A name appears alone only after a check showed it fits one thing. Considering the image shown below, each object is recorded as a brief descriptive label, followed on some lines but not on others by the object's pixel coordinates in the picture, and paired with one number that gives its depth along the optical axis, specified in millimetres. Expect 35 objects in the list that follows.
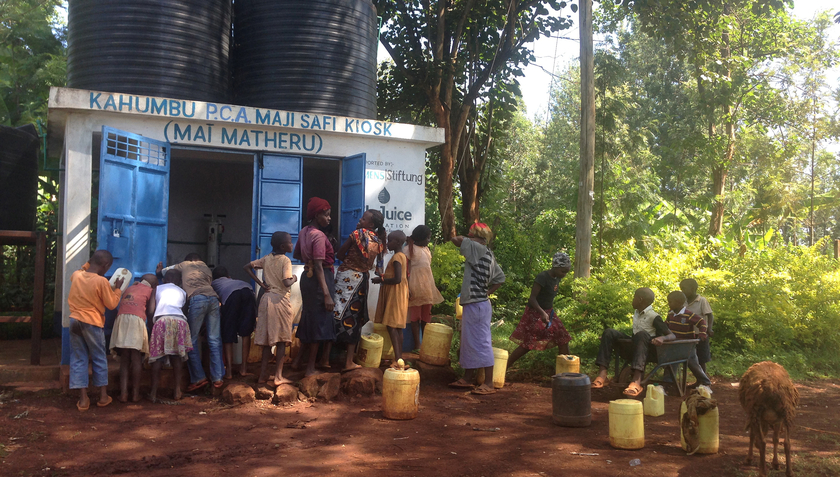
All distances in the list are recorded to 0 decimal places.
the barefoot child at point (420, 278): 7715
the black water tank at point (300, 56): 8758
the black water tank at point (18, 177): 8930
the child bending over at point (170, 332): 6031
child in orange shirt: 5789
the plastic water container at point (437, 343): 7188
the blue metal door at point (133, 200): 6660
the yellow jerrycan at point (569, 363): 6609
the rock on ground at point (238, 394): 6152
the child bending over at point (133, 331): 5934
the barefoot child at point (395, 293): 6898
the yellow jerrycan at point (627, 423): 4801
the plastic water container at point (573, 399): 5457
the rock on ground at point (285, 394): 6156
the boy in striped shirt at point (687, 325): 6586
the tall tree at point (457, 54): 11742
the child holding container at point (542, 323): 6941
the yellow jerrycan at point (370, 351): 7046
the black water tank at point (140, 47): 7984
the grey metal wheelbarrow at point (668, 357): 6422
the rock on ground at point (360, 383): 6512
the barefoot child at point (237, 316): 6594
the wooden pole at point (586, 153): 8773
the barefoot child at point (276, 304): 6246
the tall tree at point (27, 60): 14008
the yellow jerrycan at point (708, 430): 4711
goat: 4285
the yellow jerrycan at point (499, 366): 7062
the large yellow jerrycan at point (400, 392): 5652
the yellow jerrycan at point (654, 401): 5840
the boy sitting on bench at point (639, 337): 6508
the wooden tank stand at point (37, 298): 6879
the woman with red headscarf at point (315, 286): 6344
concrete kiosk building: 6840
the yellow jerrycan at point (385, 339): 7480
